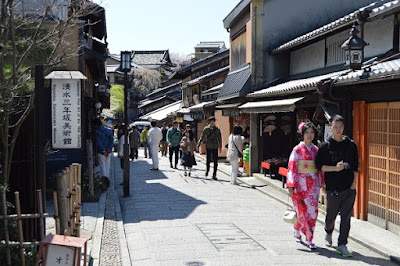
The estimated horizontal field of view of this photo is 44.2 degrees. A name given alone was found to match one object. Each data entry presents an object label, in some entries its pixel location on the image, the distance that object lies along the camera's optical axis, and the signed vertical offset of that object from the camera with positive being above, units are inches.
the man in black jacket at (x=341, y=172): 297.6 -28.2
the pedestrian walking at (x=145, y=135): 1081.4 -18.2
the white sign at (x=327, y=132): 417.8 -5.0
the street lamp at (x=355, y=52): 380.8 +57.8
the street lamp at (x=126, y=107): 538.9 +21.8
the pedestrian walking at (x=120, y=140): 755.8 -20.2
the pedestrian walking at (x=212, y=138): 657.6 -15.3
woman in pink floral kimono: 314.3 -34.7
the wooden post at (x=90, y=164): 492.8 -38.1
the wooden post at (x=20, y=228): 228.2 -46.9
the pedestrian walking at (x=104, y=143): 584.4 -19.1
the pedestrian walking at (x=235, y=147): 623.5 -26.2
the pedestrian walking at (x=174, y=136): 763.4 -14.5
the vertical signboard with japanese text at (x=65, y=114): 351.9 +9.6
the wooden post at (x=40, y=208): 231.5 -38.5
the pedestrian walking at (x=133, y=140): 928.3 -25.4
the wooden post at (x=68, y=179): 269.1 -29.1
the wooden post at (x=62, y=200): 250.4 -37.0
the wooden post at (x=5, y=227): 230.5 -46.9
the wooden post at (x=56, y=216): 234.7 -43.0
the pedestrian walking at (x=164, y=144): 1120.7 -40.2
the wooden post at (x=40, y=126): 237.3 +0.6
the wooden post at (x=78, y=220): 290.5 -55.2
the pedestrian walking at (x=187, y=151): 705.6 -34.9
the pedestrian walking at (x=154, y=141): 759.7 -22.0
